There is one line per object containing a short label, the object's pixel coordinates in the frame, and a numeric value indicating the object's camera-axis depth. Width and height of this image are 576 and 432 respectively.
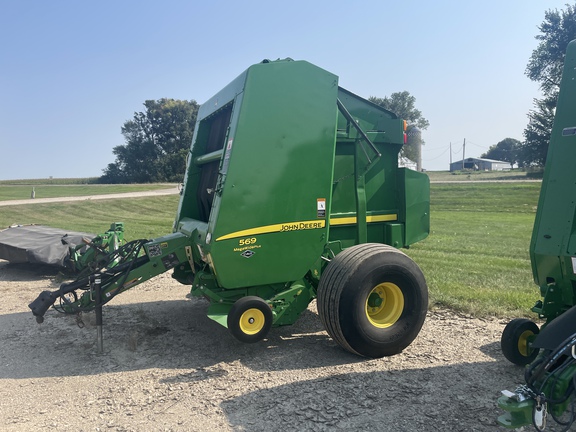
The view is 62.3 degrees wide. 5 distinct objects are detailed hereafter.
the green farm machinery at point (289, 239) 4.28
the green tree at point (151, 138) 51.97
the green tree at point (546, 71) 38.91
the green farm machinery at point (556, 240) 3.50
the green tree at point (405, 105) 66.88
